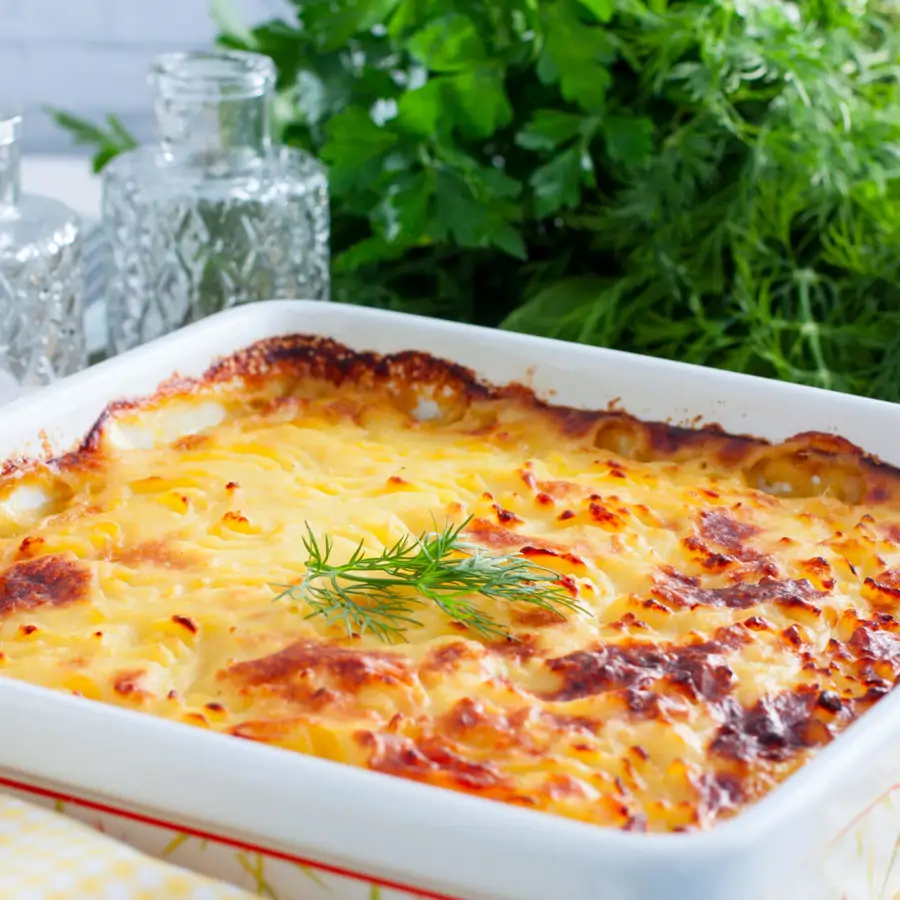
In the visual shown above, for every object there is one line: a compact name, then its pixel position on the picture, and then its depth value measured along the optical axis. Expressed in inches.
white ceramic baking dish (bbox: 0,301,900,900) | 19.2
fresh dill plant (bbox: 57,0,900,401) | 31.2
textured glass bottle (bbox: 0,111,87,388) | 29.4
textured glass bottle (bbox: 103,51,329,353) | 31.2
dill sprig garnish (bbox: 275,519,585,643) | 23.2
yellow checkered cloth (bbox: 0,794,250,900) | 20.0
